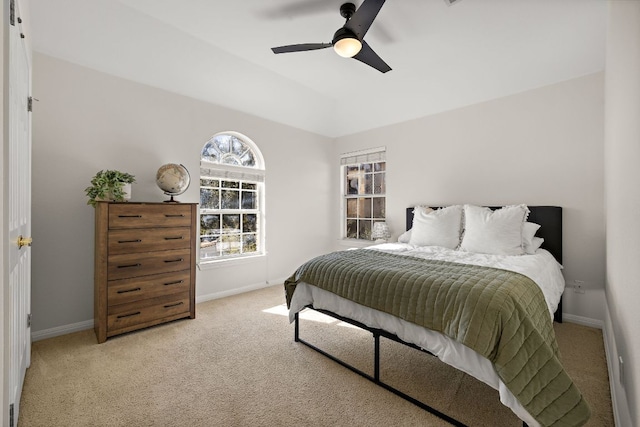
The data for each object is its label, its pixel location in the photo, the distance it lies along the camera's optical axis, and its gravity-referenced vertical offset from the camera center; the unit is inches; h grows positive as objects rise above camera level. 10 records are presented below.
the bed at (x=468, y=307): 51.9 -22.4
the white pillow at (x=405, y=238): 147.9 -12.3
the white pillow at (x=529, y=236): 111.2 -8.5
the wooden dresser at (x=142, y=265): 99.0 -19.4
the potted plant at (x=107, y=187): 102.2 +9.4
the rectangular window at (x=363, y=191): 187.0 +16.1
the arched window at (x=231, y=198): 149.8 +8.8
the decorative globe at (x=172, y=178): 117.7 +14.6
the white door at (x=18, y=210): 49.6 +0.5
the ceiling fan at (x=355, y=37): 79.6 +55.4
